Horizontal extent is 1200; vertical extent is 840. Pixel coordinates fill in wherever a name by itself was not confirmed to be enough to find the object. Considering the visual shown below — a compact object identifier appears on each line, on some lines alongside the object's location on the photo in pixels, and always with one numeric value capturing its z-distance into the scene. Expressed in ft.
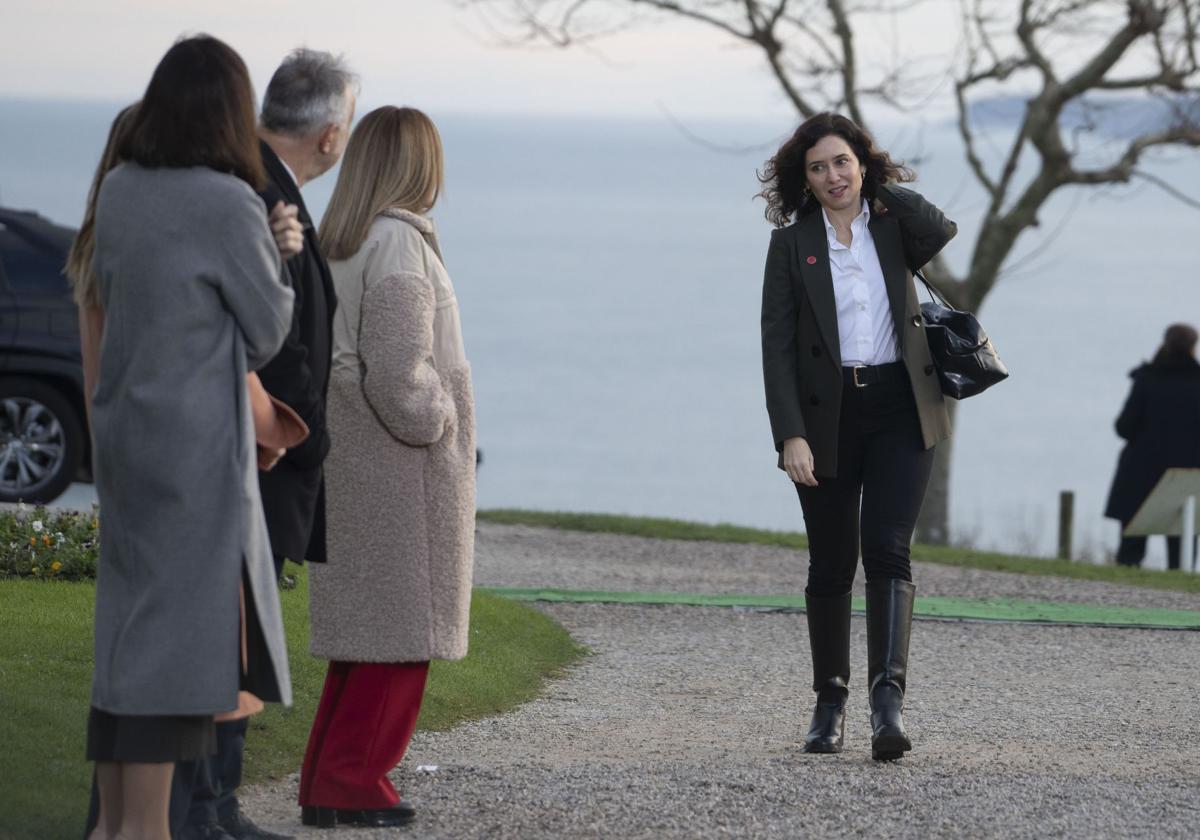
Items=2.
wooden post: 114.62
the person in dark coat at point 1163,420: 95.50
